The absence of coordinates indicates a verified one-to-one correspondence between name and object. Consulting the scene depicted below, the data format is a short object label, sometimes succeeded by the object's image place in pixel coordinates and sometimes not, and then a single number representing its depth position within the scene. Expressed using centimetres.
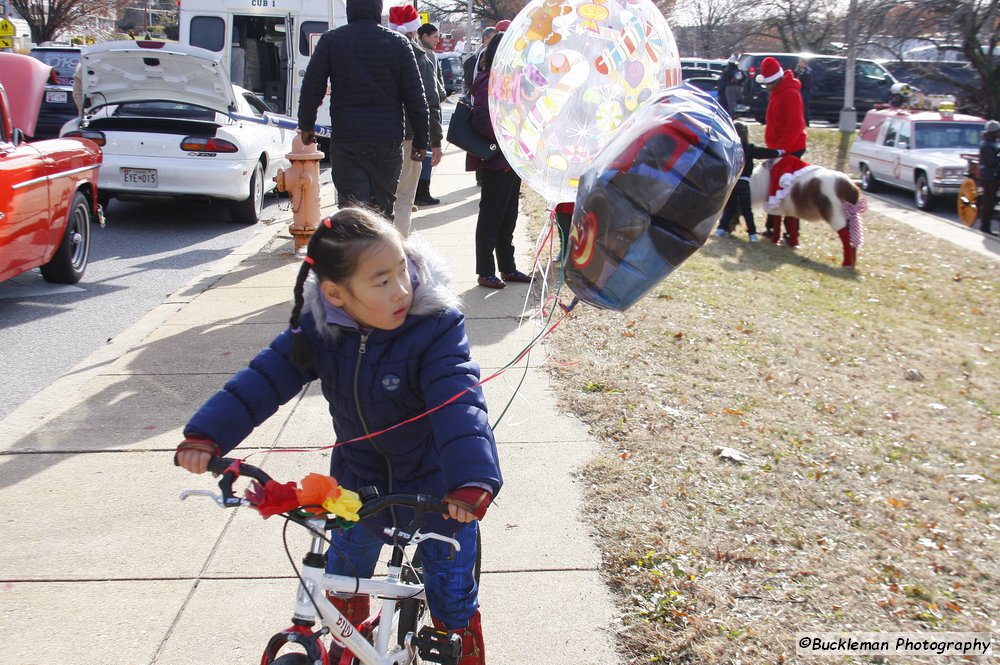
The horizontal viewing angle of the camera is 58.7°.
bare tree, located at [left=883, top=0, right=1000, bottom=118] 1980
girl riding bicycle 221
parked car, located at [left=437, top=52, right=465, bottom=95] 2736
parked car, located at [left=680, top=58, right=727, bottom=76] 3189
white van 1477
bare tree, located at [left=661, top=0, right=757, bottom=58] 4638
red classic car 646
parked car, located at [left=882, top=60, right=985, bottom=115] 2083
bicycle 203
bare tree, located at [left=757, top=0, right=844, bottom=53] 3938
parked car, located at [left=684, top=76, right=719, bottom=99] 2569
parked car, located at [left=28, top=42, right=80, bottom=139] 1342
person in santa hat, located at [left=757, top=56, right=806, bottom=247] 986
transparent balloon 342
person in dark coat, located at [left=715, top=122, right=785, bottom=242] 1048
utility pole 2133
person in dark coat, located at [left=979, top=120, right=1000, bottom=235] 1180
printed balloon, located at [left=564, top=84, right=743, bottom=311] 242
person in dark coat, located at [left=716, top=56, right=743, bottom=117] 2023
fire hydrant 833
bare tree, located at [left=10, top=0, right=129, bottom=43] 3078
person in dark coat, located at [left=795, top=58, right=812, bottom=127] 2612
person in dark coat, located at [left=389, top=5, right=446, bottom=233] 764
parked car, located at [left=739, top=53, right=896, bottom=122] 2648
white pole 3523
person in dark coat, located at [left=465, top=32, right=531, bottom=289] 667
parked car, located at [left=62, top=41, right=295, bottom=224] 968
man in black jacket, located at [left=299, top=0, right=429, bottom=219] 625
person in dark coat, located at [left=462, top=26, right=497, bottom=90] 931
